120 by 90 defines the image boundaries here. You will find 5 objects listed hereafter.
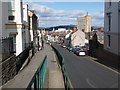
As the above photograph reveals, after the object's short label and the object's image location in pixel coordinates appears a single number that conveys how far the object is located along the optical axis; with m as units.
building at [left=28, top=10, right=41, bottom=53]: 23.05
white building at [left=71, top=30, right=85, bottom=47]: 56.59
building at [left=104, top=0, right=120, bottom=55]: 18.69
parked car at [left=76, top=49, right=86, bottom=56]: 27.93
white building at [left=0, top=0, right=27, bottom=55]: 11.30
